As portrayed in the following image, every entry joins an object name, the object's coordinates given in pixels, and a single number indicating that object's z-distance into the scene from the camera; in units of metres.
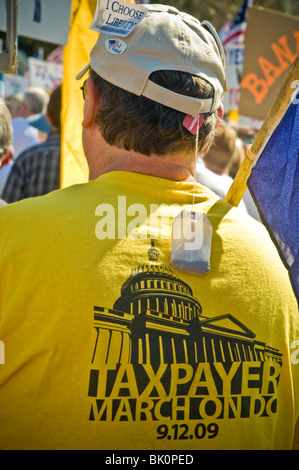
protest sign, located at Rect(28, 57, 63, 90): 9.72
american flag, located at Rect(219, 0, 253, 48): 8.77
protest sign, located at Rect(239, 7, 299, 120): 6.05
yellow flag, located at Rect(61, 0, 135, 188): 2.87
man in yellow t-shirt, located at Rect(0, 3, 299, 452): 1.51
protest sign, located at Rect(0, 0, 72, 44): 2.93
